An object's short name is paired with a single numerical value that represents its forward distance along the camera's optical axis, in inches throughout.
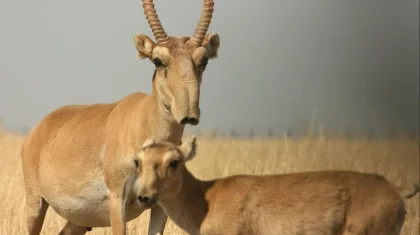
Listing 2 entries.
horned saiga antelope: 783.7
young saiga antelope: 708.0
